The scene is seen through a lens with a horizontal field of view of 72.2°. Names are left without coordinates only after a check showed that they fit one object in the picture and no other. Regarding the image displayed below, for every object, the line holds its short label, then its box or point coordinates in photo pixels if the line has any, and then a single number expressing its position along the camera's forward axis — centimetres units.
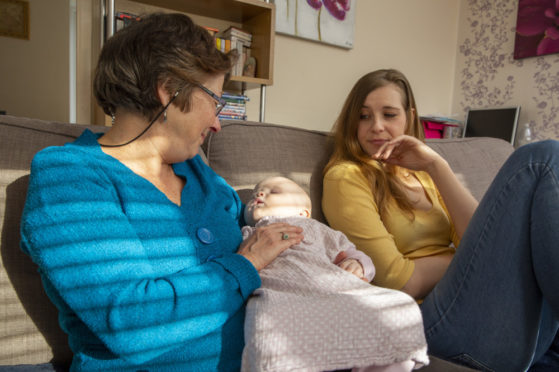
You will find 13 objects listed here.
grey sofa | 88
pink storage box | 325
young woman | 94
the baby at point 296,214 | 104
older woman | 68
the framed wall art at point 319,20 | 279
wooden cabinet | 210
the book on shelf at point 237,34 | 238
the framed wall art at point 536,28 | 295
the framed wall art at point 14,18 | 258
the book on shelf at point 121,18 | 204
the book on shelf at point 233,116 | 244
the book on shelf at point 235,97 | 242
